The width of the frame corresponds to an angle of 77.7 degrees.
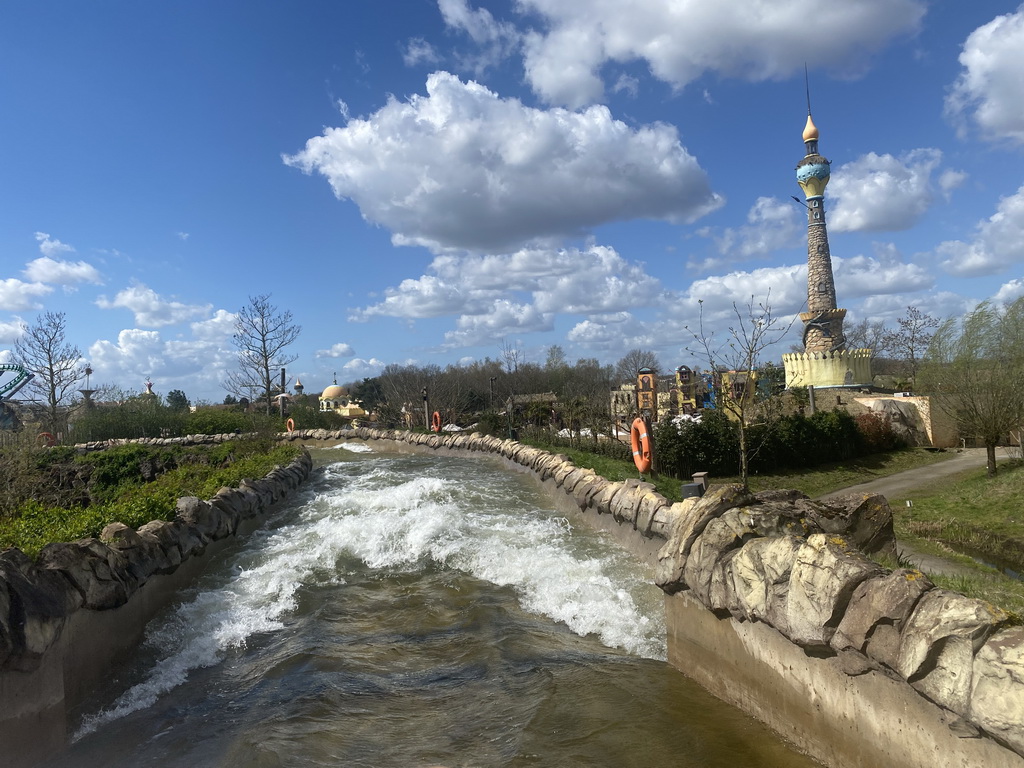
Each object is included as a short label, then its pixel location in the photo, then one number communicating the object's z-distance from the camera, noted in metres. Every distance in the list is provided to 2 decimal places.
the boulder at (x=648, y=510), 7.24
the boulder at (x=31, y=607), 3.77
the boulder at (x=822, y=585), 3.25
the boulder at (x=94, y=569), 4.59
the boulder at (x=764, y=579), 3.63
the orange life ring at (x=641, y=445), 10.28
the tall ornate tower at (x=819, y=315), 32.22
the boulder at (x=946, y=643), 2.58
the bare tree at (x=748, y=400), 9.12
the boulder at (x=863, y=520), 4.84
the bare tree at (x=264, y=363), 31.09
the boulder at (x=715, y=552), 4.18
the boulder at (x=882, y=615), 2.91
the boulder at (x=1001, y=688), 2.37
